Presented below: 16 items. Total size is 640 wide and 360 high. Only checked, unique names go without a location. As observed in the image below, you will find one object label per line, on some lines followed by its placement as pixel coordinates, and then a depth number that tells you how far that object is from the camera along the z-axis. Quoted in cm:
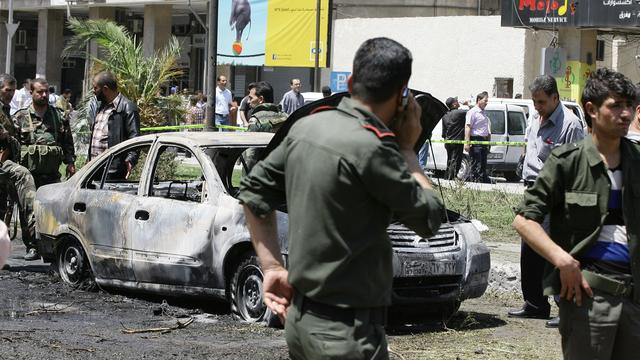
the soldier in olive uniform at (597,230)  450
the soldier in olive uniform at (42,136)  1141
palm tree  1989
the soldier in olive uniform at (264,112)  1223
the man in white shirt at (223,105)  2442
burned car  834
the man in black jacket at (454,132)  2302
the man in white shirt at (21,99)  2908
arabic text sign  2744
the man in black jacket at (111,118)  1142
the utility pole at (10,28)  3609
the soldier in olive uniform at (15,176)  1121
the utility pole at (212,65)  1449
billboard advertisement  2744
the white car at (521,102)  2467
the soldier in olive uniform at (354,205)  367
